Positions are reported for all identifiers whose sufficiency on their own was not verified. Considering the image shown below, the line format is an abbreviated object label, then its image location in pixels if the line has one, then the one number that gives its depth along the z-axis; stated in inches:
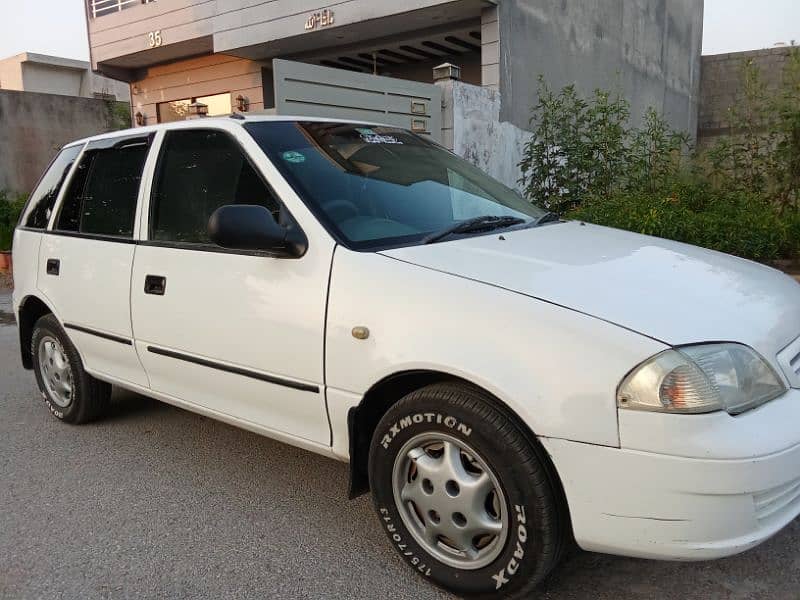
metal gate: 332.2
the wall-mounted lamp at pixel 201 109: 326.0
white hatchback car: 81.0
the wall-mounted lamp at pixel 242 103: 543.4
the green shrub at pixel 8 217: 474.0
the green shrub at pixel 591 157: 323.9
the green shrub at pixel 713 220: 234.8
